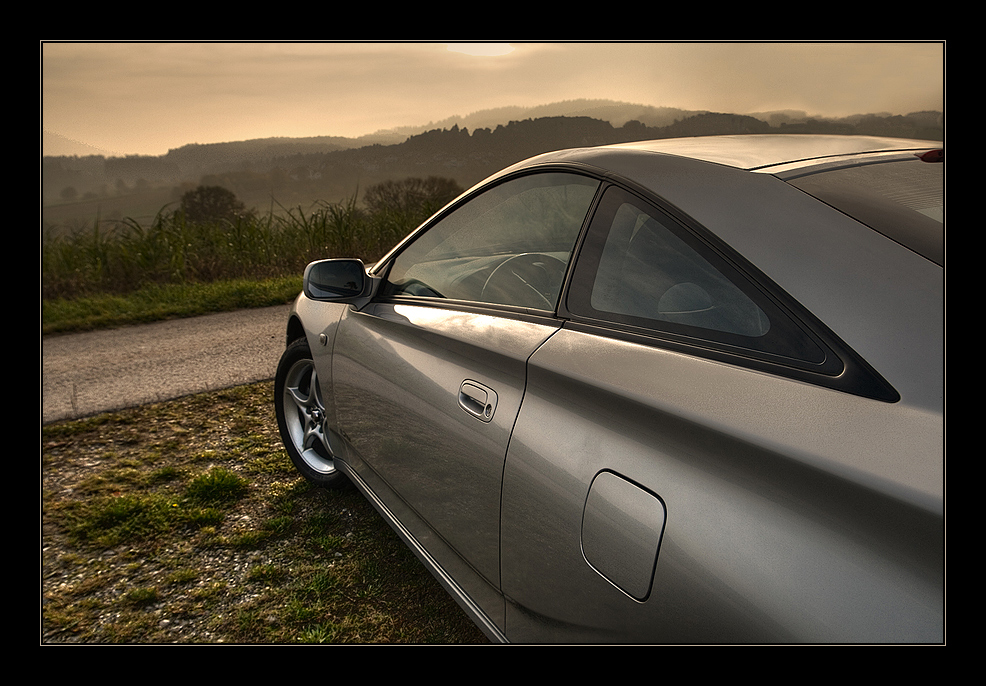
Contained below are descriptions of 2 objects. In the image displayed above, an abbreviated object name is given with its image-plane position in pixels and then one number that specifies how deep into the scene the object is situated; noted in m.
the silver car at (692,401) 0.95
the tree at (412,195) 11.92
